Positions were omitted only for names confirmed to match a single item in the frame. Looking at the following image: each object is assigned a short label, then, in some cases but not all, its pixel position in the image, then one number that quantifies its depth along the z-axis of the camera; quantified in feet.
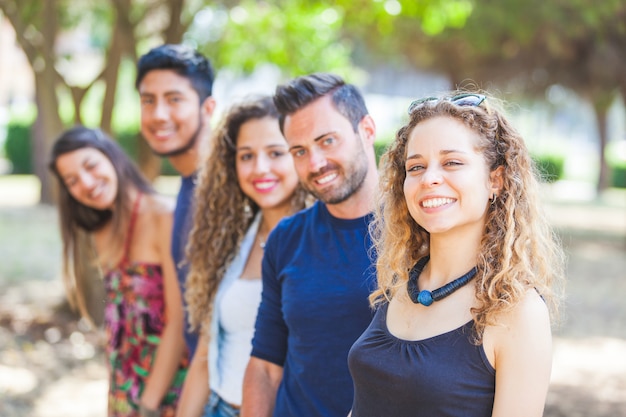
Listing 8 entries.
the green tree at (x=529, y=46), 40.19
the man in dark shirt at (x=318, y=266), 7.77
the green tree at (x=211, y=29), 24.41
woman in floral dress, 11.32
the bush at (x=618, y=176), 117.80
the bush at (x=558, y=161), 113.80
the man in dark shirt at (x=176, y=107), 11.81
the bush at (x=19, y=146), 84.23
